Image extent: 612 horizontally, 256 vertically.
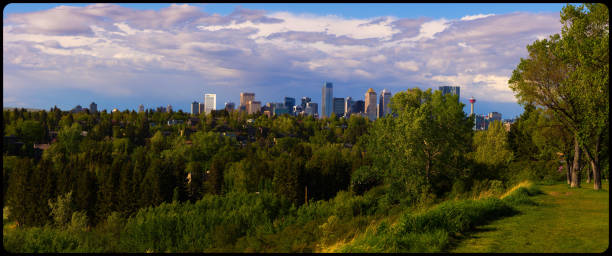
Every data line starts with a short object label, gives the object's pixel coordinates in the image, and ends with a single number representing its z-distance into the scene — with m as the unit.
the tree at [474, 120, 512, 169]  51.91
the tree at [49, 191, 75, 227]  68.44
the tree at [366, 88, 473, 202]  36.47
